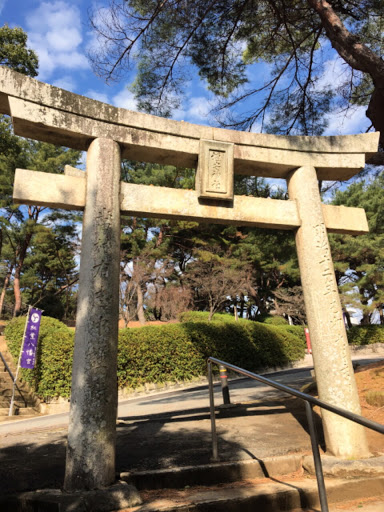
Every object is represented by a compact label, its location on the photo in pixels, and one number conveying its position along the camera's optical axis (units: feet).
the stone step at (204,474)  9.09
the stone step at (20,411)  29.90
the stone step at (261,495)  7.54
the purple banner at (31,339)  32.14
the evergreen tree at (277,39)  18.31
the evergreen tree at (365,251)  63.46
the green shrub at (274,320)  74.13
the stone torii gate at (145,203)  9.46
